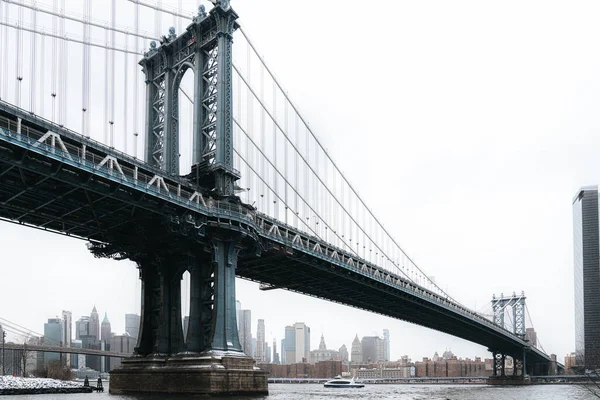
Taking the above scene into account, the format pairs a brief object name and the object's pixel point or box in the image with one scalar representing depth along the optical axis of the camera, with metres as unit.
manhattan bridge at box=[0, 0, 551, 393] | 41.72
